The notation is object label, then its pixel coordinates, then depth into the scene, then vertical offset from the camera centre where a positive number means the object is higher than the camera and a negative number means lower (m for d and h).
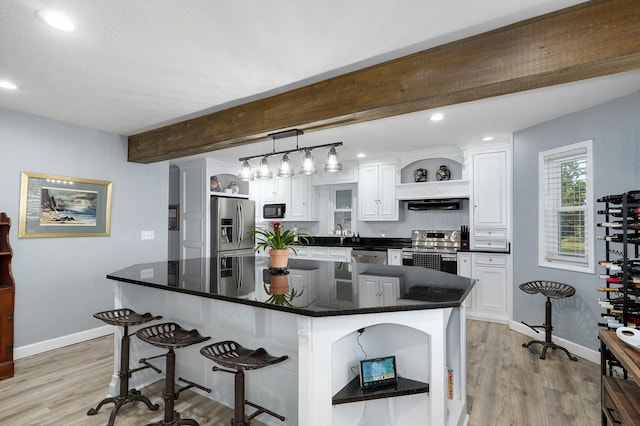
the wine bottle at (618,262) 2.31 -0.26
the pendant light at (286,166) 2.94 +0.52
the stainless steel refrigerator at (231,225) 5.66 -0.08
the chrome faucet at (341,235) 6.06 -0.24
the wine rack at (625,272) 2.26 -0.31
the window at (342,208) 6.18 +0.26
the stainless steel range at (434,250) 4.61 -0.38
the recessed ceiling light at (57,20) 1.76 +1.07
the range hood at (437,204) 4.93 +0.29
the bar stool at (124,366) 2.27 -1.03
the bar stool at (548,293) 3.22 -0.66
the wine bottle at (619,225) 2.22 +0.01
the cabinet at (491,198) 4.38 +0.34
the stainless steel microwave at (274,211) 6.49 +0.20
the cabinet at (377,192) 5.33 +0.49
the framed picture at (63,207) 3.39 +0.13
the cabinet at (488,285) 4.29 -0.78
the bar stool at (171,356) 2.00 -0.85
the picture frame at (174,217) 6.00 +0.05
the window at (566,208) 3.27 +0.18
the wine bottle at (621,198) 2.29 +0.19
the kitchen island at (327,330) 1.60 -0.65
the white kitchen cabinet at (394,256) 4.97 -0.50
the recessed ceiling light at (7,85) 2.62 +1.05
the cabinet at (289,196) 6.29 +0.50
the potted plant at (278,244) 2.55 -0.17
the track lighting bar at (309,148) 2.94 +0.67
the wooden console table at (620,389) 1.43 -0.80
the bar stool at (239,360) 1.73 -0.75
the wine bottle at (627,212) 2.27 +0.10
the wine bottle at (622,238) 2.28 -0.09
